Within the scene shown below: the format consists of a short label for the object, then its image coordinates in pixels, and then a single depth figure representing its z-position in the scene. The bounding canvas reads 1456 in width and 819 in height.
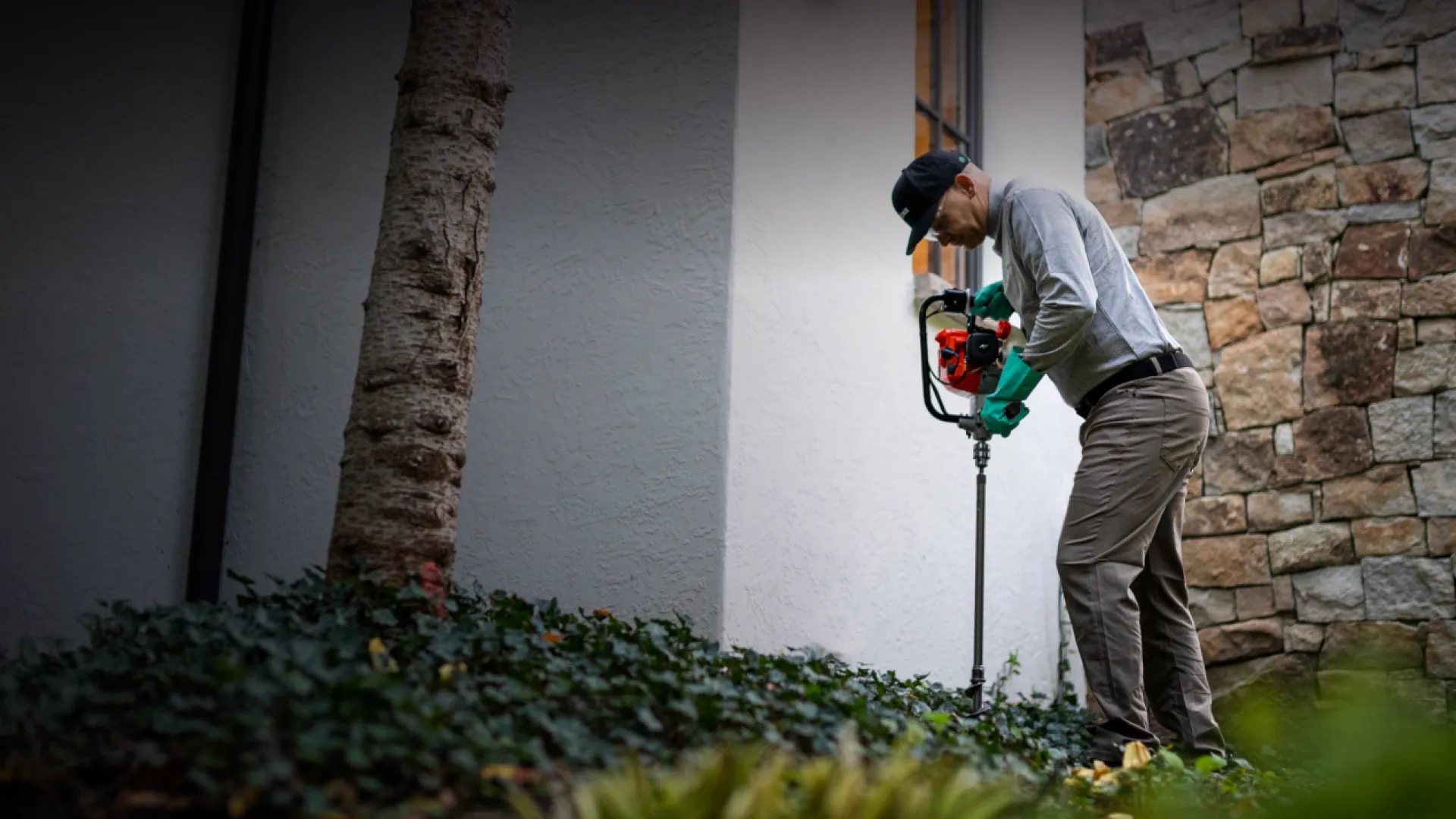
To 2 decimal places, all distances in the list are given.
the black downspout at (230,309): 3.48
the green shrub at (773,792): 1.52
